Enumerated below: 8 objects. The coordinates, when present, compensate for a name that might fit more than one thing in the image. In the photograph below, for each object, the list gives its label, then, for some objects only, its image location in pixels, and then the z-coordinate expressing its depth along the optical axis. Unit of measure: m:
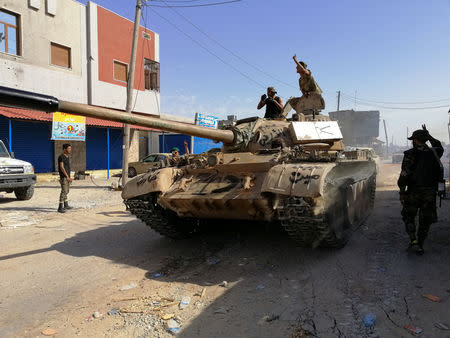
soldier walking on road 4.74
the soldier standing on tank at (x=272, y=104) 7.44
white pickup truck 9.72
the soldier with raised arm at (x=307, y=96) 7.38
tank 4.02
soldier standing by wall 8.64
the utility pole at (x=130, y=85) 12.50
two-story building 15.48
